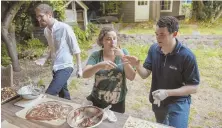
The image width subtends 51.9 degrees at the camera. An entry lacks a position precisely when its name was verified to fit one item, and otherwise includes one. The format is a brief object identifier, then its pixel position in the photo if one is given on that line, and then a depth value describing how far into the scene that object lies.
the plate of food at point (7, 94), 2.16
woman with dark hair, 2.18
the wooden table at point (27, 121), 1.73
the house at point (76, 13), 9.58
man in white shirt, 2.91
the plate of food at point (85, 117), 1.68
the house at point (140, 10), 13.10
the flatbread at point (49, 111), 1.83
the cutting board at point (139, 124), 1.71
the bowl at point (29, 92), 2.10
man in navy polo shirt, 2.01
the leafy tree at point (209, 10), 11.40
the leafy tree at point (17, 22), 5.77
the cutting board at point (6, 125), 1.76
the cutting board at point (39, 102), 1.76
